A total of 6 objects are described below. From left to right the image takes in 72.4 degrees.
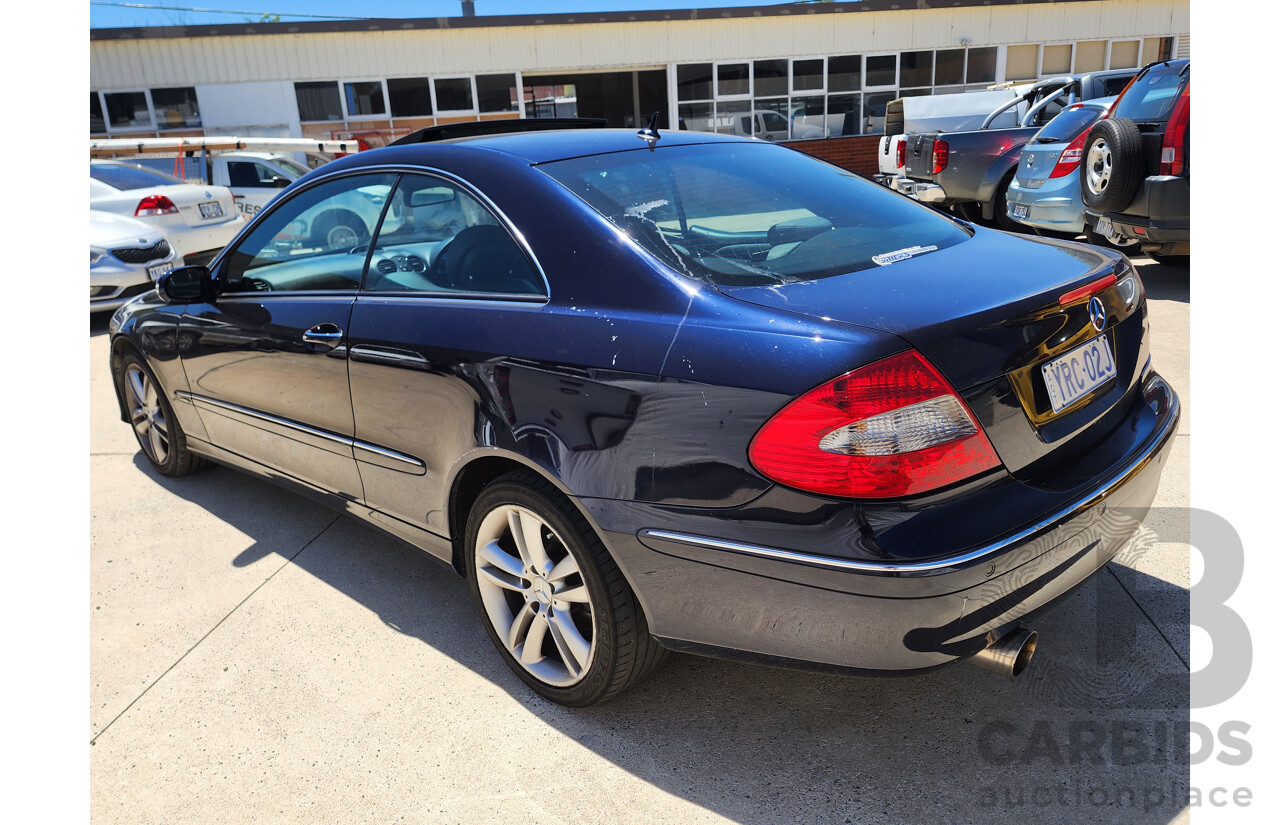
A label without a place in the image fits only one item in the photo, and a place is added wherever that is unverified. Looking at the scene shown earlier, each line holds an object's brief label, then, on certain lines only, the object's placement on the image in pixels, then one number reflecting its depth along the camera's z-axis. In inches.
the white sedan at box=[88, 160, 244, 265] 381.7
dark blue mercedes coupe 69.9
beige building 742.5
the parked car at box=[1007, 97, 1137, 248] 292.7
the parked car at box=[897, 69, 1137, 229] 365.4
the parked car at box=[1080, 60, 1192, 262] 234.8
